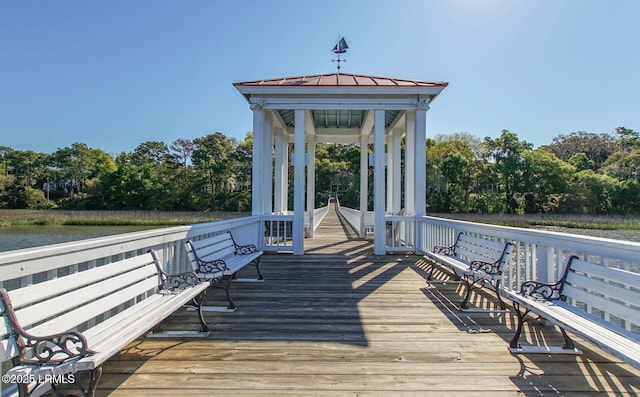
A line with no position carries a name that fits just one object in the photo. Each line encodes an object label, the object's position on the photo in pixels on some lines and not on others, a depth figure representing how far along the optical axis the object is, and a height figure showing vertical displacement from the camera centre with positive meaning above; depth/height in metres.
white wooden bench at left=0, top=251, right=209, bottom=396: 1.26 -0.62
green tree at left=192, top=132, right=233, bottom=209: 40.22 +4.55
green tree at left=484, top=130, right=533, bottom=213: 34.84 +4.35
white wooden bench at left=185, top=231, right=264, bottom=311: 2.97 -0.66
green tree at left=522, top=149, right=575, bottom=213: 33.47 +2.33
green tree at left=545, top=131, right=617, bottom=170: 46.62 +8.47
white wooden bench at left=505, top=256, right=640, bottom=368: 1.64 -0.70
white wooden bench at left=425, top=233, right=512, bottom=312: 2.94 -0.66
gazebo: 5.93 +1.79
